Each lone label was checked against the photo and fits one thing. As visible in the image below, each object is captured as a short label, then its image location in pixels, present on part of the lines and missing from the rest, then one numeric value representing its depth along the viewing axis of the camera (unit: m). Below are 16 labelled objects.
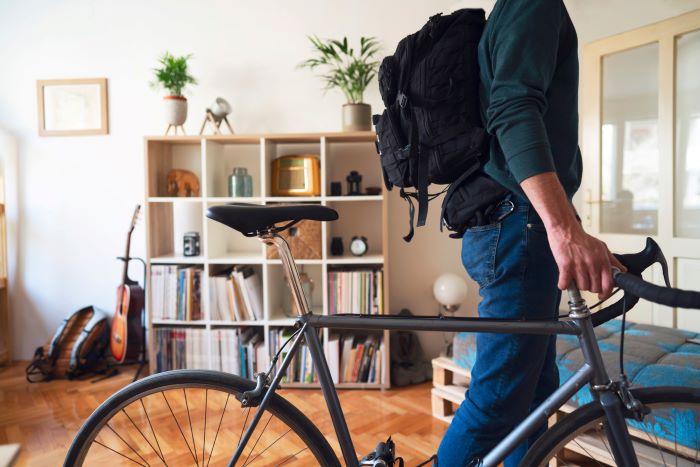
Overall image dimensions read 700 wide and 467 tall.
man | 0.89
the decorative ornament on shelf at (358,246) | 2.86
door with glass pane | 2.55
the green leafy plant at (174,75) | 2.87
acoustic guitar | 2.94
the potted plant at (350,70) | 2.79
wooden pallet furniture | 1.90
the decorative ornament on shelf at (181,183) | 2.97
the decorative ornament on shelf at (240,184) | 2.90
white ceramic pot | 2.90
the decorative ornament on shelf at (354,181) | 2.90
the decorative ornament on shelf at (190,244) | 2.98
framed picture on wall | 3.22
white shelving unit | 2.78
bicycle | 0.92
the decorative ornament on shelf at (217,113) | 2.91
